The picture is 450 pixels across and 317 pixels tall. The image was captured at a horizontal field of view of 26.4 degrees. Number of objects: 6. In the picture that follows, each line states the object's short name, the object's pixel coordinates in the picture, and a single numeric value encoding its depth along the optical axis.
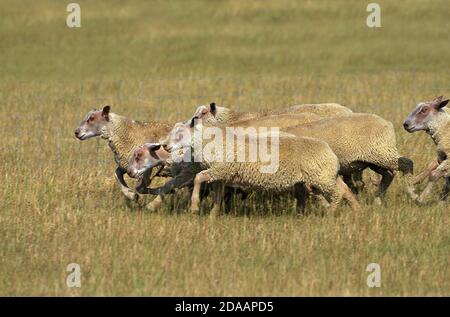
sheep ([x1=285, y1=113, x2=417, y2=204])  11.37
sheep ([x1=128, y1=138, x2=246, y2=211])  11.12
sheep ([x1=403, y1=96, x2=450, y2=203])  11.66
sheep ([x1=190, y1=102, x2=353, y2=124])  12.73
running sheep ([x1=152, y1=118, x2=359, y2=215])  10.52
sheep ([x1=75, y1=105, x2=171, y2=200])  11.95
